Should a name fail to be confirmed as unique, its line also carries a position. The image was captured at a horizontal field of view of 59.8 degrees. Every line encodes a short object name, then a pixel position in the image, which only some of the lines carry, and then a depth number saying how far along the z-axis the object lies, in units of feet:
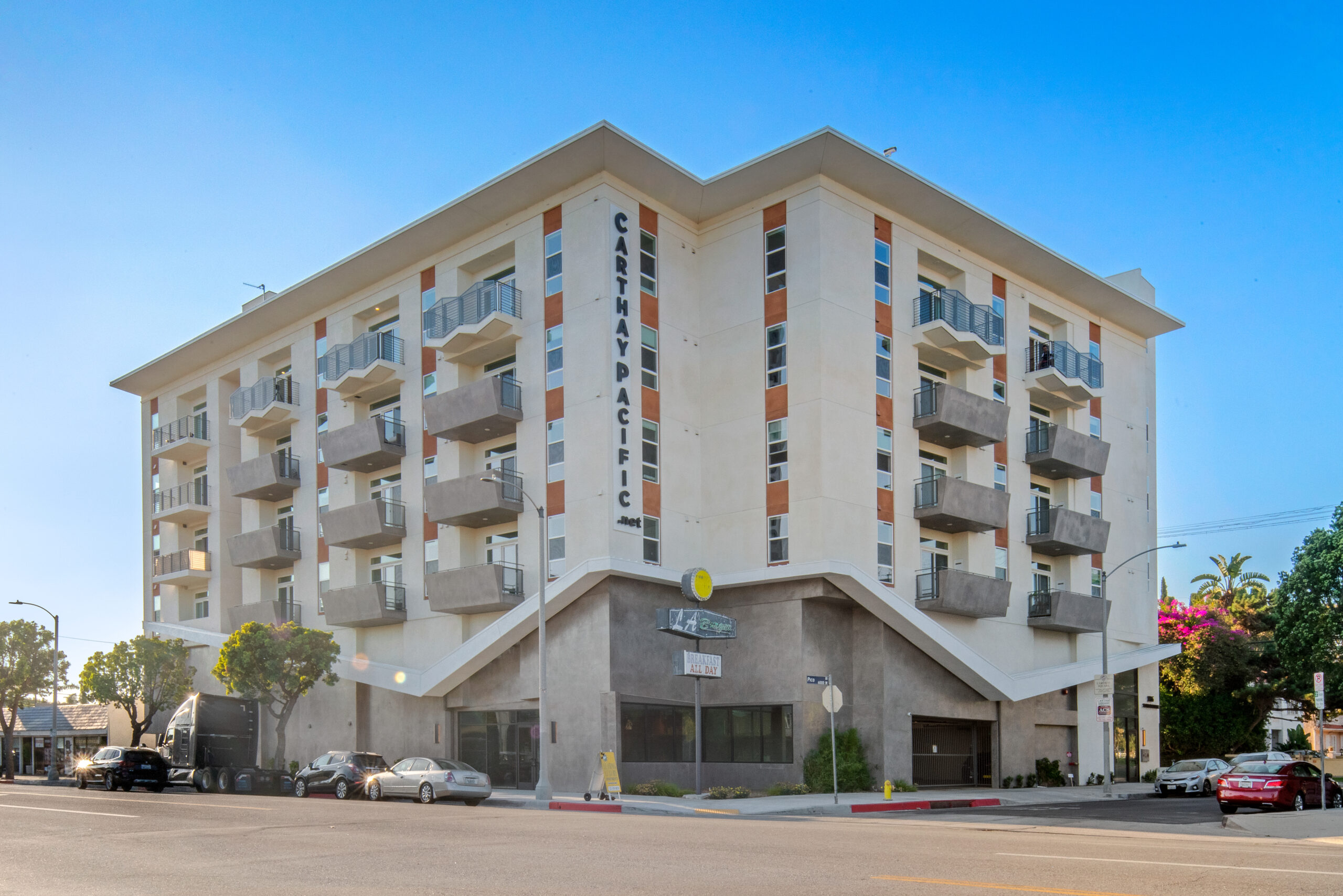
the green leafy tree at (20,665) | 198.80
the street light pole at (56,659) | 174.29
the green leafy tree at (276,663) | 136.36
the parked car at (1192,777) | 127.34
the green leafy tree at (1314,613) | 151.94
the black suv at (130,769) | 123.75
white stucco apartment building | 126.00
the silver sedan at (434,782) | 98.78
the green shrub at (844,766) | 120.37
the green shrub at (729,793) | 106.63
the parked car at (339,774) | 108.68
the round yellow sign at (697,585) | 123.85
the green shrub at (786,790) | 116.57
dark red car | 88.17
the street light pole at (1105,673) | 127.24
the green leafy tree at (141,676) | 167.22
